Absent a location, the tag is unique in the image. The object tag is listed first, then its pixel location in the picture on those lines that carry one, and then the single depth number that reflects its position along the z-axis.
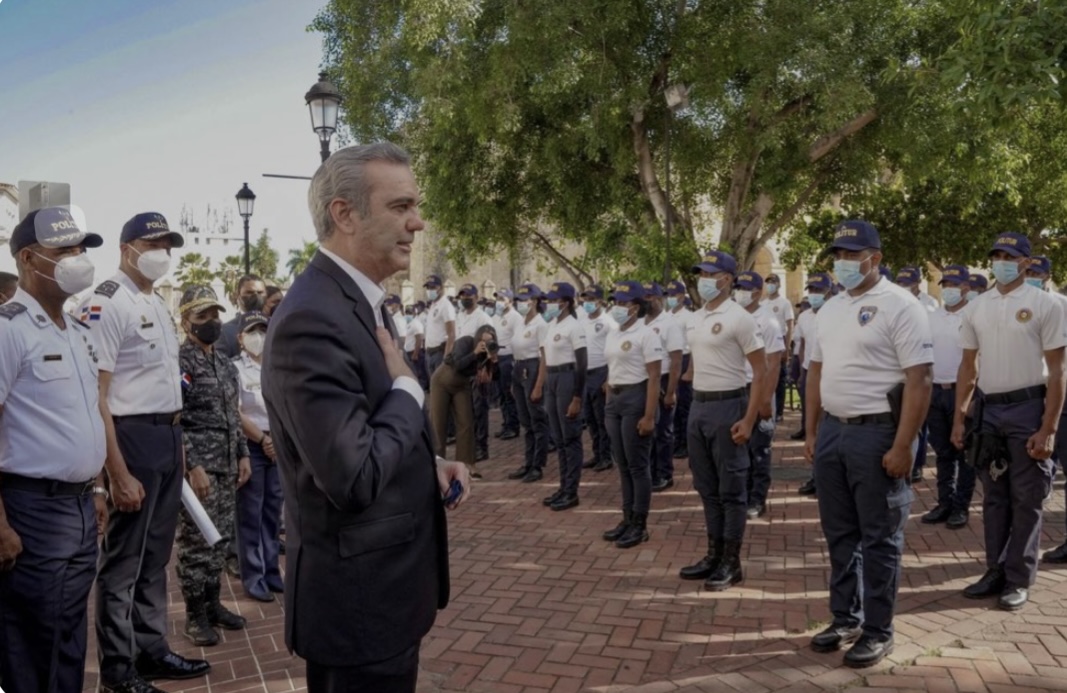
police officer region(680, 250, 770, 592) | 5.60
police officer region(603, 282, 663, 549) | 6.69
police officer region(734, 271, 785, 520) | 7.09
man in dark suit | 1.93
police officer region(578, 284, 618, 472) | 9.91
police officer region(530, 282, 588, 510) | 8.17
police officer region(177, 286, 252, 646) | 4.80
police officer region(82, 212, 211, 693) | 3.95
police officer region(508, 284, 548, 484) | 9.66
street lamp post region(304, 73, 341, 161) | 10.58
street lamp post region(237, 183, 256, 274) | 19.09
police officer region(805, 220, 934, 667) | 4.27
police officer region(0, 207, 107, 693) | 3.13
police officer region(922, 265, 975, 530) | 7.08
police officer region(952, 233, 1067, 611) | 5.09
